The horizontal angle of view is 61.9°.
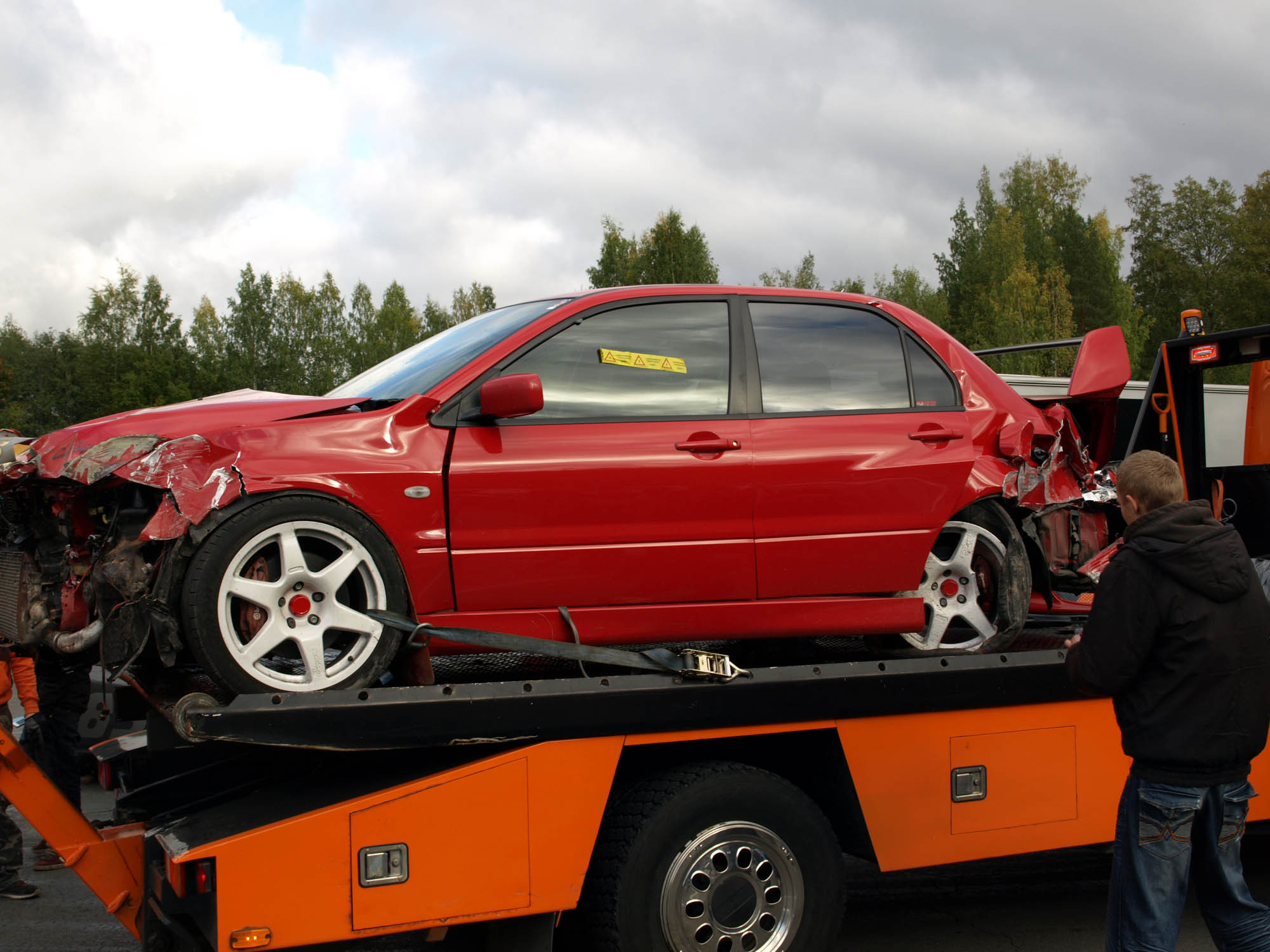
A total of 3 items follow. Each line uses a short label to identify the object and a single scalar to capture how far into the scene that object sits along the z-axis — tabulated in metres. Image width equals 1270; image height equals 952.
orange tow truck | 3.05
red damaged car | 3.25
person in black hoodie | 3.02
